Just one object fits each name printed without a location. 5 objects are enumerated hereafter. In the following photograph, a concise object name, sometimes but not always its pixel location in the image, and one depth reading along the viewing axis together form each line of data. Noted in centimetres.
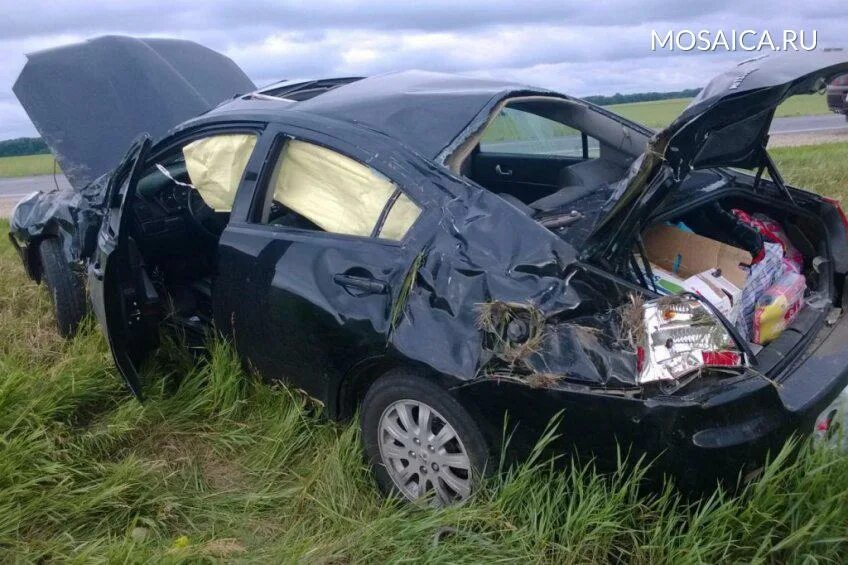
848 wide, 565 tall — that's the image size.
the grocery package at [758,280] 294
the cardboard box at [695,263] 294
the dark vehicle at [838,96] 1474
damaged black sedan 235
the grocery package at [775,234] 341
